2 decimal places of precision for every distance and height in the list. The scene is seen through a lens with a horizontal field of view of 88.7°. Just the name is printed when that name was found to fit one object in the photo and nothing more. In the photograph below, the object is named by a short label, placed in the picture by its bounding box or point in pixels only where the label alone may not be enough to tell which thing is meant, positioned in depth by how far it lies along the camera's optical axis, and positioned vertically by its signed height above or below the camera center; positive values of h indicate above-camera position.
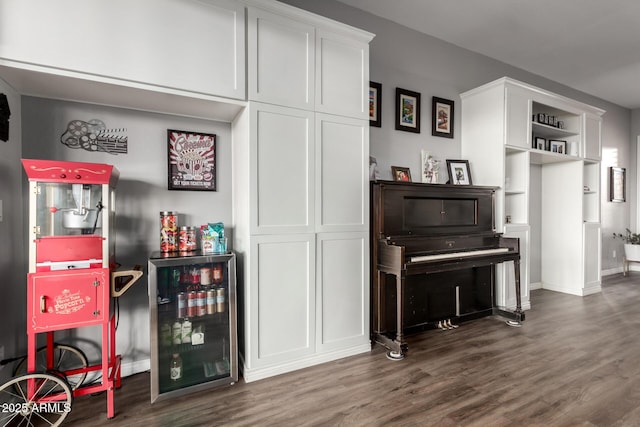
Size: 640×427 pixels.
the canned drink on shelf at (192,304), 2.22 -0.64
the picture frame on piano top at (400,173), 3.42 +0.39
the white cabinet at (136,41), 1.74 +1.00
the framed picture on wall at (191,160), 2.49 +0.40
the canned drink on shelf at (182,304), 2.20 -0.63
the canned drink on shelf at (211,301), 2.28 -0.63
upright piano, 2.83 -0.42
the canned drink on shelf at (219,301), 2.30 -0.63
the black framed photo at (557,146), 4.45 +0.87
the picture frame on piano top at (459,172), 3.81 +0.45
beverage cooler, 2.11 -0.77
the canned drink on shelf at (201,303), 2.25 -0.64
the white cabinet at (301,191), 2.32 +0.15
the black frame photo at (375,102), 3.32 +1.10
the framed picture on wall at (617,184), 5.93 +0.46
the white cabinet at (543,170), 3.74 +0.52
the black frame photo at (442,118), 3.79 +1.09
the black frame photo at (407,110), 3.53 +1.10
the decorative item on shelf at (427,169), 3.67 +0.47
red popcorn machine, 1.72 -0.26
